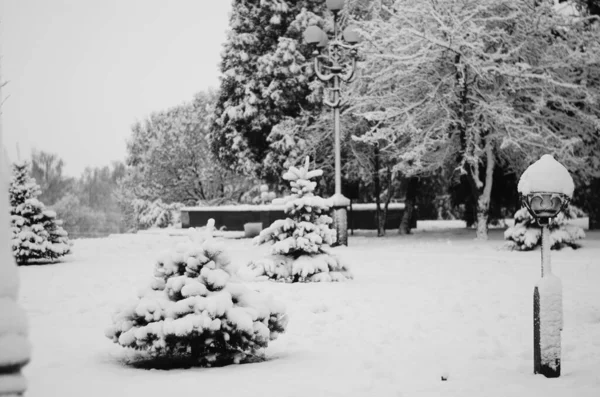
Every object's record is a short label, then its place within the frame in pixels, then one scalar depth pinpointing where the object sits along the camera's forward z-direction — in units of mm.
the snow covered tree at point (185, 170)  48688
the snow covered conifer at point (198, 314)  6043
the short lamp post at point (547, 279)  5789
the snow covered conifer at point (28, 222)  16672
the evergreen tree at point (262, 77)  30141
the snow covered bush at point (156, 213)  47625
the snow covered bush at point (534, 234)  17844
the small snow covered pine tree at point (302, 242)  11992
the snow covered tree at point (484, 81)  20641
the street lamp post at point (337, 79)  19812
